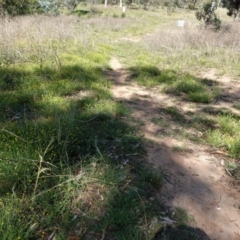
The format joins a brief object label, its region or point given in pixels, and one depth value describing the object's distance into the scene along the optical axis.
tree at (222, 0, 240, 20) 14.34
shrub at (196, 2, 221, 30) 13.10
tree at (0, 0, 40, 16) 11.33
